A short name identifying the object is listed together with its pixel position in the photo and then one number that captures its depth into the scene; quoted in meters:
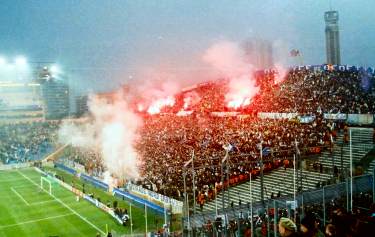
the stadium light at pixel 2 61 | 53.41
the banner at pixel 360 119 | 28.48
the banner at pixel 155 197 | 23.05
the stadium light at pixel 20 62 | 54.06
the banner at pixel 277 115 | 33.98
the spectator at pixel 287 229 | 5.02
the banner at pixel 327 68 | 41.77
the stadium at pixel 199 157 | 21.44
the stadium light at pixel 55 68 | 66.06
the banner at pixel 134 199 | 24.32
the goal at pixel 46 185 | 33.84
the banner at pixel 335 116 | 30.52
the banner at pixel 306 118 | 31.55
